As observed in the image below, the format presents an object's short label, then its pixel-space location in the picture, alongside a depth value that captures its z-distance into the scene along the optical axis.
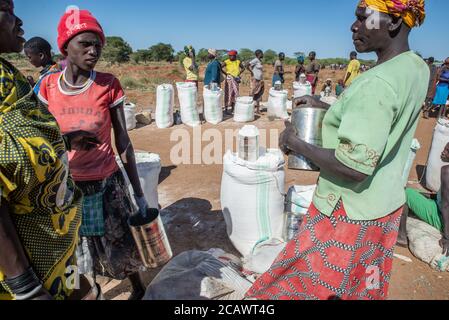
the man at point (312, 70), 8.34
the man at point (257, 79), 7.55
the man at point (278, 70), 8.23
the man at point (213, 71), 6.92
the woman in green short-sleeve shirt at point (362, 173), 0.98
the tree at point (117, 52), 31.64
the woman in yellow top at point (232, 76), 7.43
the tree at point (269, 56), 38.99
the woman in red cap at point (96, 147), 1.54
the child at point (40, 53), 3.15
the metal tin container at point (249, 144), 2.22
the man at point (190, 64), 7.17
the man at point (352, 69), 7.31
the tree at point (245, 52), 44.82
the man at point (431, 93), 7.67
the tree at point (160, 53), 38.94
